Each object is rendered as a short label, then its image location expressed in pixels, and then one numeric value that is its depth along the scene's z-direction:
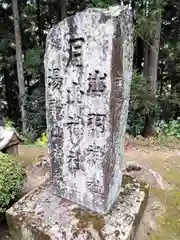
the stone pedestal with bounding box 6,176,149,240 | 1.53
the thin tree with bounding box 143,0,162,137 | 4.05
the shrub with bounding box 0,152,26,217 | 1.76
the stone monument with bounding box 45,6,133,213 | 1.40
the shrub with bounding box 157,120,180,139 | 4.46
